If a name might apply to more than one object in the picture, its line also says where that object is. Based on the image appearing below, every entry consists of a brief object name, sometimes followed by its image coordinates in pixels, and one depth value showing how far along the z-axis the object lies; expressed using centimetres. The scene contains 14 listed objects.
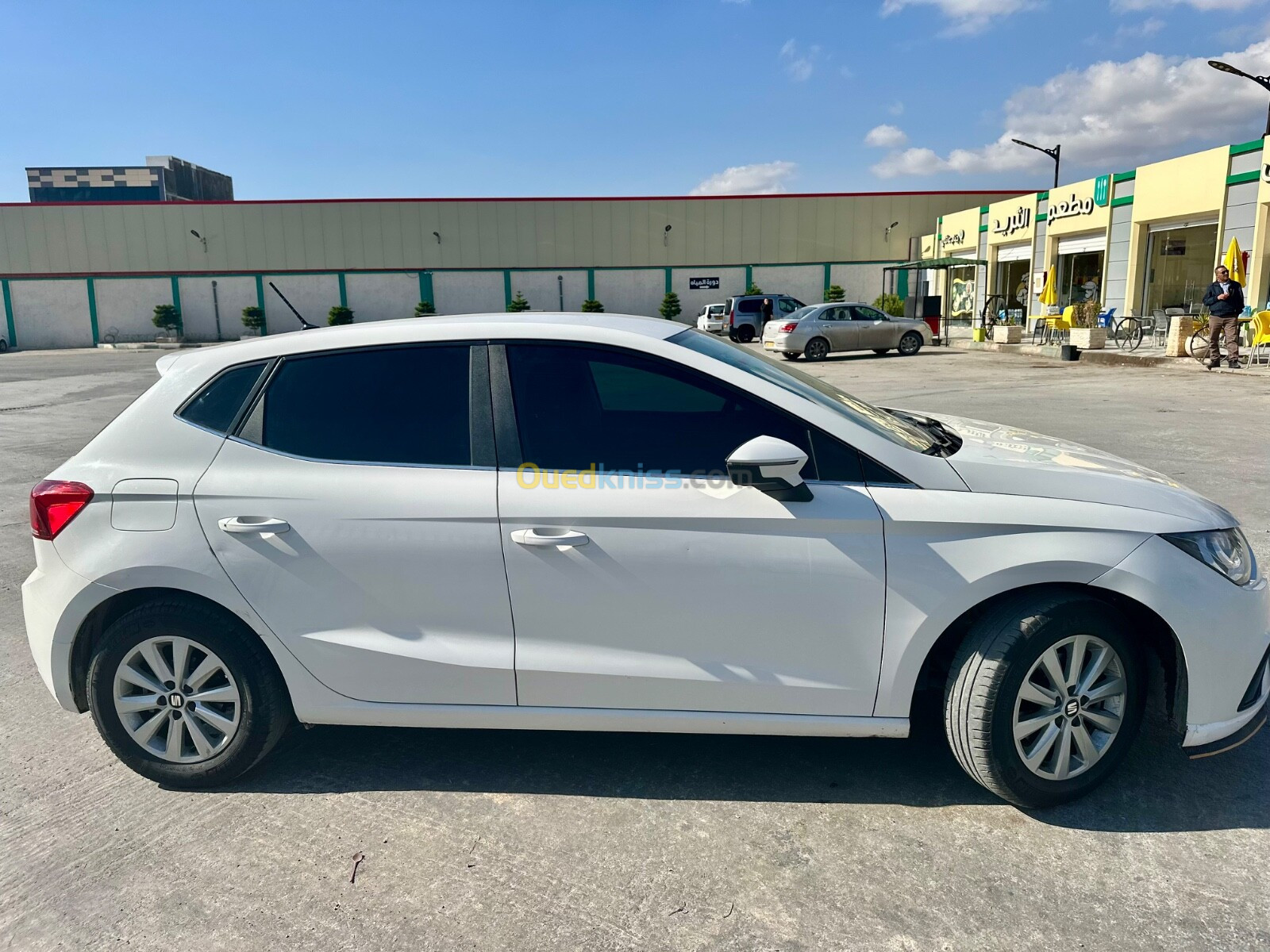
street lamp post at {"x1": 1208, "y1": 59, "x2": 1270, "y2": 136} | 1911
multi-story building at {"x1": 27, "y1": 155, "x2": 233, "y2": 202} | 7788
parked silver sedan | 2389
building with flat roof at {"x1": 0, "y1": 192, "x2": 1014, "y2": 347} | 4547
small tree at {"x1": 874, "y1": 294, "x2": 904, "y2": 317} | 3768
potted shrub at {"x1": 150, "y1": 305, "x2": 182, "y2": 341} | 4478
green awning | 2895
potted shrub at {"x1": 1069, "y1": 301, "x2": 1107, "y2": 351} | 2275
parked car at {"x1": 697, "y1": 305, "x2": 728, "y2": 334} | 3453
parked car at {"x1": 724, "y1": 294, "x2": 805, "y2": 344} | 3219
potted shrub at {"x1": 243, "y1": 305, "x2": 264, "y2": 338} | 4428
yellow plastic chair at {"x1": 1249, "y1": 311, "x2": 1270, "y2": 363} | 1708
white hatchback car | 280
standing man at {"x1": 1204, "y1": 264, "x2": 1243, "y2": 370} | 1655
